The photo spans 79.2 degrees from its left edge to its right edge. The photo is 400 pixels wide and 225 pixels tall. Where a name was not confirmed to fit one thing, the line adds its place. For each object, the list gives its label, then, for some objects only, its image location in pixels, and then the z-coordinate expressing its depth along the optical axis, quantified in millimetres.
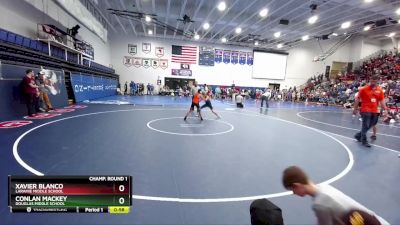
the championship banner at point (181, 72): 31875
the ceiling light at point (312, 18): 19175
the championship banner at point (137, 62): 30734
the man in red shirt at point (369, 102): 7164
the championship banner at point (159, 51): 31078
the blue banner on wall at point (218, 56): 32938
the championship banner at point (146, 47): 30734
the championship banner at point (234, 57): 33469
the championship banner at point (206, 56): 32406
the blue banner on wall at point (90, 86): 15508
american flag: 31664
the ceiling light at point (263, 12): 17791
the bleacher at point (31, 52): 10042
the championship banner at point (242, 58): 33669
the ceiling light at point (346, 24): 21328
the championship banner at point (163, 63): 31308
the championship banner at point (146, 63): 30984
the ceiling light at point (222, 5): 17097
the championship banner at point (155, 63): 31125
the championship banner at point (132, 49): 30444
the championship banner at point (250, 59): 33969
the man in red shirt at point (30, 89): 9172
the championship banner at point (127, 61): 30562
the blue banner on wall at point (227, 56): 33219
